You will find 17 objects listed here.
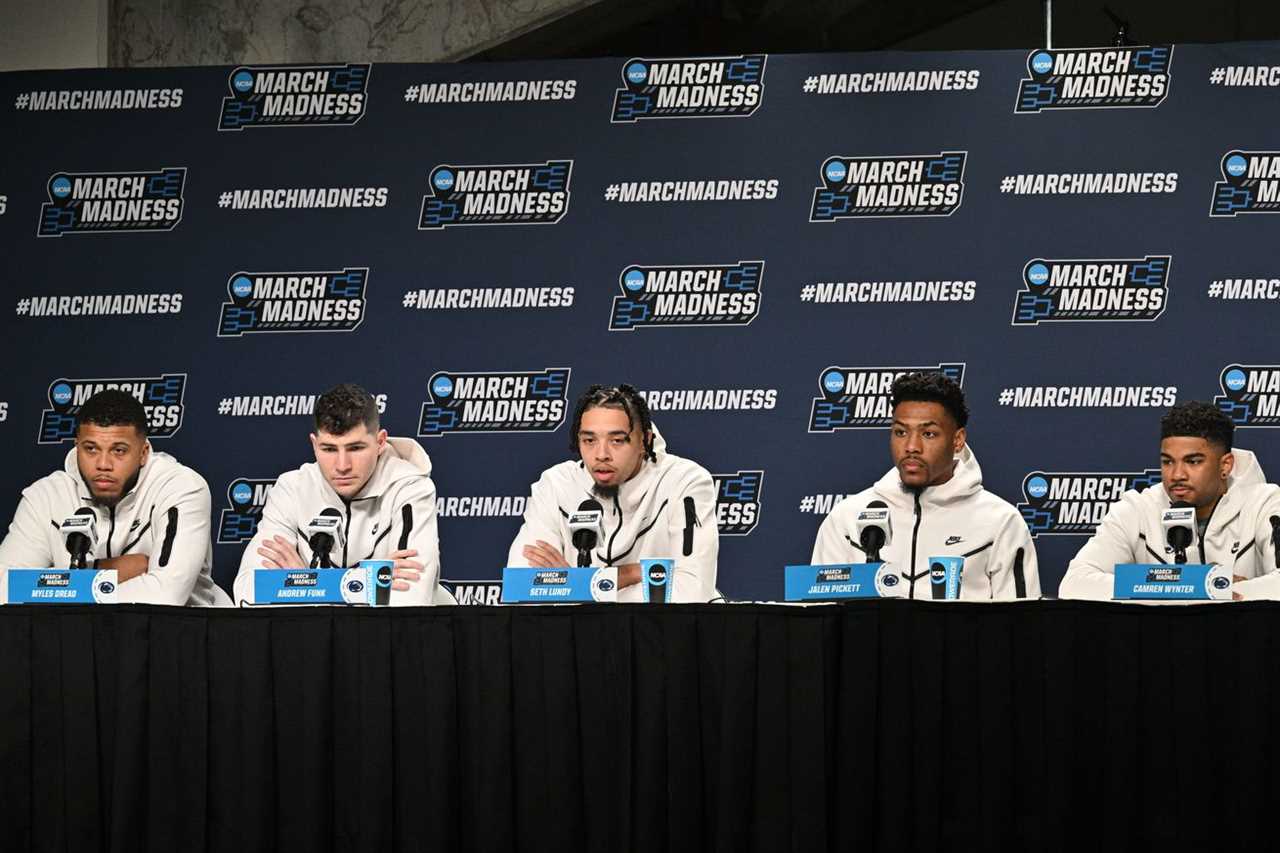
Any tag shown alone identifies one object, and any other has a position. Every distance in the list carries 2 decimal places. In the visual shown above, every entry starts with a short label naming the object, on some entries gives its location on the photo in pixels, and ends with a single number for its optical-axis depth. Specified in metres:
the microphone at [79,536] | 7.45
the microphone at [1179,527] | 7.65
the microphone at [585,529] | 7.42
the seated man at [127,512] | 8.98
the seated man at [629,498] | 8.90
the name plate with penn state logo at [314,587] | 6.94
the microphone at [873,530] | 7.38
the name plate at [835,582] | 6.92
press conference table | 5.95
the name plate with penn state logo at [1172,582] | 7.14
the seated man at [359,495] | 8.87
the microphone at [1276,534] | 8.77
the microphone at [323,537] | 7.30
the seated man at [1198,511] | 9.08
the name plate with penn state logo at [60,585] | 7.00
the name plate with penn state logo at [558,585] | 6.92
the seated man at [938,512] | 8.94
